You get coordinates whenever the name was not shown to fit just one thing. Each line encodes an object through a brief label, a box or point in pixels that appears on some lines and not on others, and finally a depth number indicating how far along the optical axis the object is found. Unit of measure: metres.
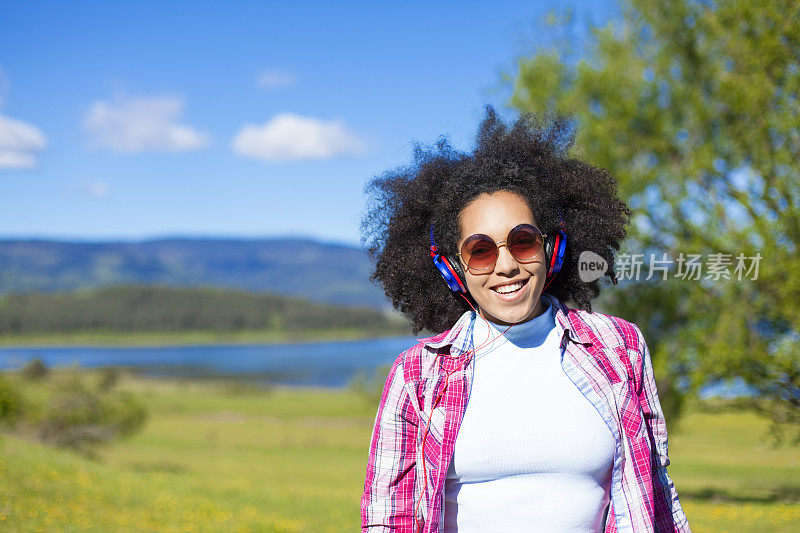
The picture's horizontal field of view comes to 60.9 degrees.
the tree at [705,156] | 8.94
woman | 1.99
